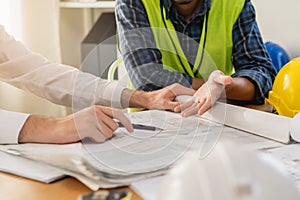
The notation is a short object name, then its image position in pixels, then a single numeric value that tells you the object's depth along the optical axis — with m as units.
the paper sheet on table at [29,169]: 0.60
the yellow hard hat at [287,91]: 0.91
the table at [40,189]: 0.55
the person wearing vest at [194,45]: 1.08
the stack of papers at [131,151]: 0.59
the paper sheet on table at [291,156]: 0.61
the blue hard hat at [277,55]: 1.56
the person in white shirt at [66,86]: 0.92
